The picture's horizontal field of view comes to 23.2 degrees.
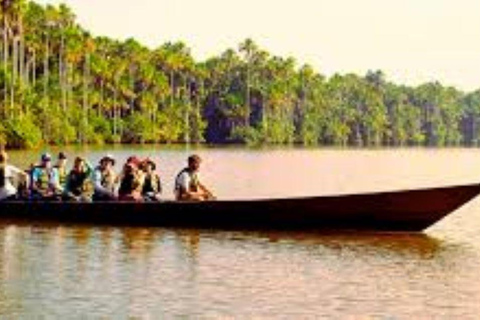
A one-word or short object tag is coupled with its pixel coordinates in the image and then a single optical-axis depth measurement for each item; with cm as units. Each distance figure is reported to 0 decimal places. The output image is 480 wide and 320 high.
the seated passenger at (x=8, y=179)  2406
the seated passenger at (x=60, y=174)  2430
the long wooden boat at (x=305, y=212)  2200
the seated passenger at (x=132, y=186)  2336
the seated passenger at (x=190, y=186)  2297
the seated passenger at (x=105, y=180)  2362
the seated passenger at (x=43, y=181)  2423
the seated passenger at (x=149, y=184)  2352
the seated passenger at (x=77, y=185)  2392
